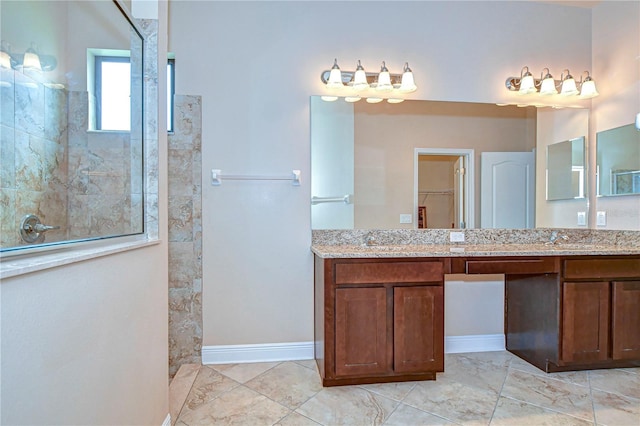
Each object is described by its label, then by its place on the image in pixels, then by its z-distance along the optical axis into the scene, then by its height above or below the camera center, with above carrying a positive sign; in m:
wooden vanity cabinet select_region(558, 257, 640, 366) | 2.21 -0.64
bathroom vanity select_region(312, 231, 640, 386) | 2.05 -0.59
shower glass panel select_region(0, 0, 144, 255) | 1.40 +0.39
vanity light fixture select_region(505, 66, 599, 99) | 2.64 +1.01
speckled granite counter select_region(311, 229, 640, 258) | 2.17 -0.23
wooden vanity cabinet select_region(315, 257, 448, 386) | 2.04 -0.65
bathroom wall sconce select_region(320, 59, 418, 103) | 2.45 +0.97
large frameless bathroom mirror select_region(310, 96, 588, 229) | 2.54 +0.39
